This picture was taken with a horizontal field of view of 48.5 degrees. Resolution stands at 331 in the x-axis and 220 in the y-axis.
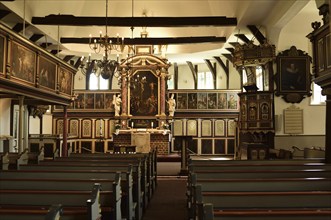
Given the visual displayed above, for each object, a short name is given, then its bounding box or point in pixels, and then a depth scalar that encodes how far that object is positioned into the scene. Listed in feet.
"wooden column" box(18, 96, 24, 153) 32.86
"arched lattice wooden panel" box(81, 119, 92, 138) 73.67
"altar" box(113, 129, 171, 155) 67.67
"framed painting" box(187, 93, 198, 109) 74.23
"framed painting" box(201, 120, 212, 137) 73.72
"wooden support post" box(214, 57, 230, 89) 77.20
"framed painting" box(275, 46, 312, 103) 44.50
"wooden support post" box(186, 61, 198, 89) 82.84
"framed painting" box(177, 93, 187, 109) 74.49
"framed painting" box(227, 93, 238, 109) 73.10
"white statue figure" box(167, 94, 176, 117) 71.61
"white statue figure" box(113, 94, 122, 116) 72.13
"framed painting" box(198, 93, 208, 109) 73.97
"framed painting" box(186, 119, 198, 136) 74.23
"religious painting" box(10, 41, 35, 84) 30.05
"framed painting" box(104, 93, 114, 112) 74.38
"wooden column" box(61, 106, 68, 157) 47.20
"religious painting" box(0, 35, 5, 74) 27.53
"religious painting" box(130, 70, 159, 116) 73.46
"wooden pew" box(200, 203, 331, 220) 10.56
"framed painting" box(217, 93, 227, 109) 73.41
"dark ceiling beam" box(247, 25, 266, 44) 50.03
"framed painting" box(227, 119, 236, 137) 73.00
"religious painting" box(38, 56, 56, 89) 37.10
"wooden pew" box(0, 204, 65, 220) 10.90
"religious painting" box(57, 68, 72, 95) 44.14
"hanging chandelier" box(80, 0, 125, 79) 34.30
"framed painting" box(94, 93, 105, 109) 74.43
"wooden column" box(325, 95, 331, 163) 28.46
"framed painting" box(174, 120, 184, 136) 74.84
